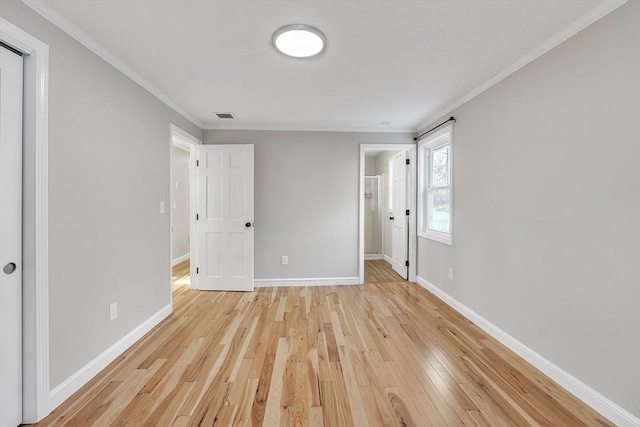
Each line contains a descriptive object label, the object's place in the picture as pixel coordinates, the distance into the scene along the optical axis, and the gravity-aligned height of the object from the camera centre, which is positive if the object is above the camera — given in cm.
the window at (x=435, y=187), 338 +34
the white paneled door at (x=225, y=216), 373 -8
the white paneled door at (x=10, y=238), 139 -16
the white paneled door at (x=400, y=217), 424 -9
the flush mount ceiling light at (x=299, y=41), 174 +116
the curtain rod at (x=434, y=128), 307 +108
